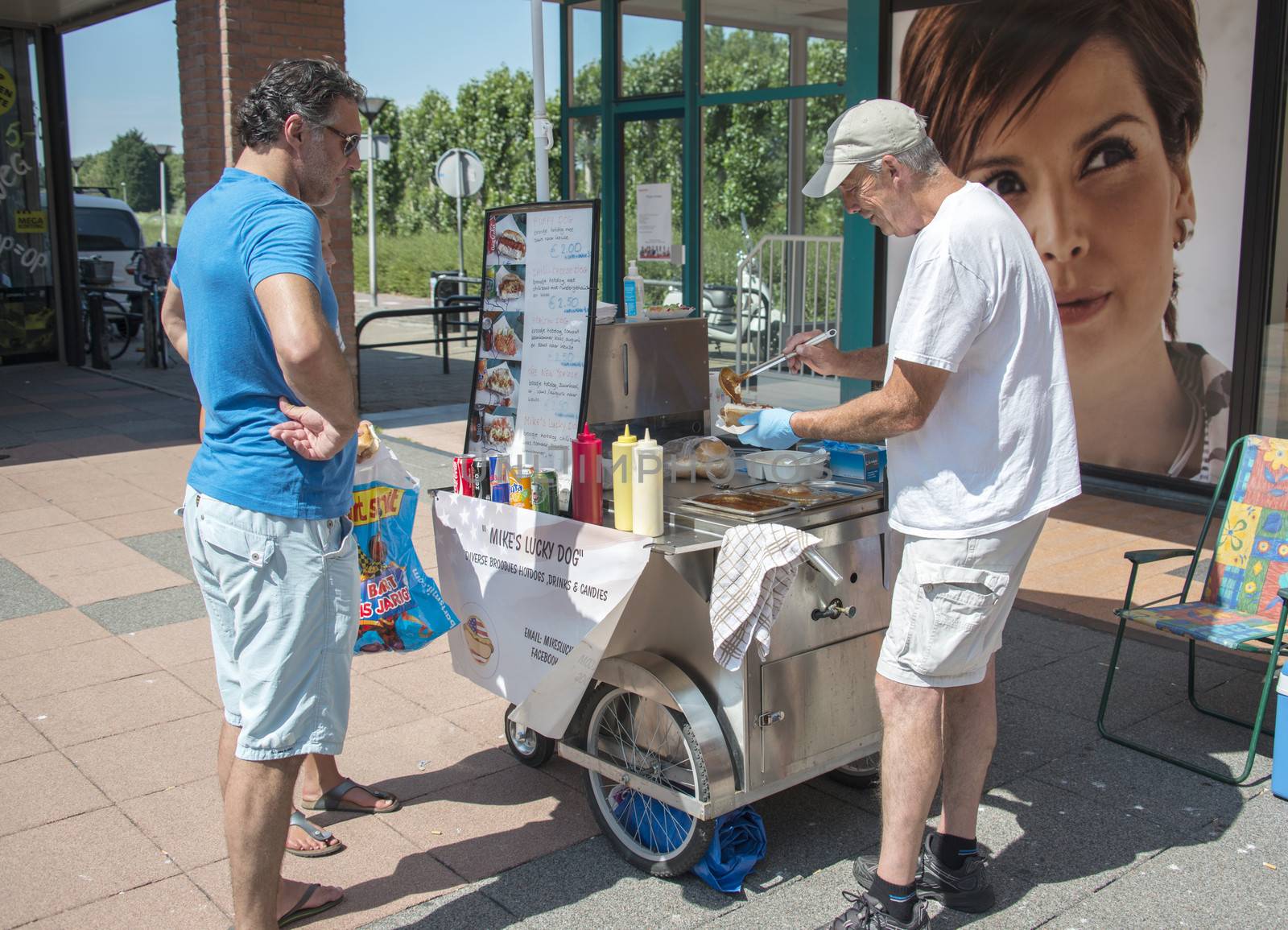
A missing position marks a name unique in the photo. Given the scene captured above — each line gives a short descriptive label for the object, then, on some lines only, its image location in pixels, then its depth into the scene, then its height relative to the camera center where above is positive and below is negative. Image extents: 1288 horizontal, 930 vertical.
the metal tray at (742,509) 2.97 -0.59
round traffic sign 17.52 +1.51
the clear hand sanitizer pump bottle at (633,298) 3.83 -0.07
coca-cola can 3.56 -0.60
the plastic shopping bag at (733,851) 2.98 -1.47
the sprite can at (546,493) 3.32 -0.61
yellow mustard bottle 3.01 -0.52
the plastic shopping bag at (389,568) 3.25 -0.81
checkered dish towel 2.74 -0.71
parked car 16.55 +0.59
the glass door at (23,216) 13.17 +0.64
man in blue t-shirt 2.45 -0.42
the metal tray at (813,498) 3.09 -0.59
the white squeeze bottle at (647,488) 2.94 -0.53
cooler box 3.42 -1.35
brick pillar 8.81 +1.63
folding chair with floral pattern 3.75 -0.97
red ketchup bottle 3.18 -0.54
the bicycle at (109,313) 14.15 -0.48
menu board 3.49 -0.18
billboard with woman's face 6.45 +0.54
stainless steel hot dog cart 2.92 -1.06
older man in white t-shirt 2.55 -0.34
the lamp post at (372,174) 20.95 +1.96
